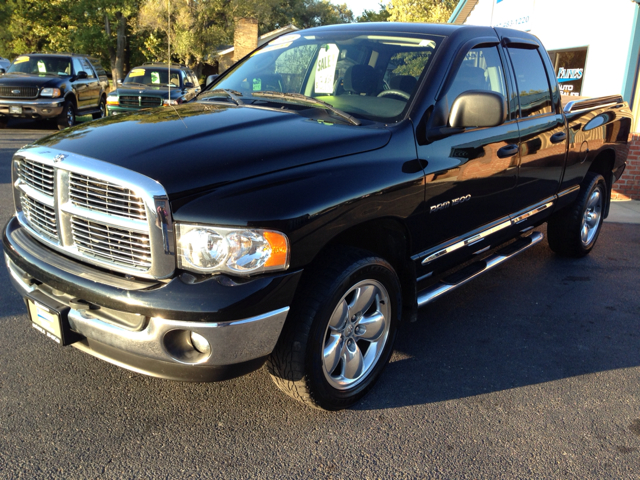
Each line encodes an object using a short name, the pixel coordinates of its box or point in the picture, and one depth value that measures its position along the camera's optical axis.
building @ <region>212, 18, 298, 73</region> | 20.78
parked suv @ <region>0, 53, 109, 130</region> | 13.06
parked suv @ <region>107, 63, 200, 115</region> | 13.14
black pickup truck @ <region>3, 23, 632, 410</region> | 2.33
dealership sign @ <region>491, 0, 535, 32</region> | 13.38
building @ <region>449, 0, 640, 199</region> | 8.74
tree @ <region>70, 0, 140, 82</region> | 31.88
